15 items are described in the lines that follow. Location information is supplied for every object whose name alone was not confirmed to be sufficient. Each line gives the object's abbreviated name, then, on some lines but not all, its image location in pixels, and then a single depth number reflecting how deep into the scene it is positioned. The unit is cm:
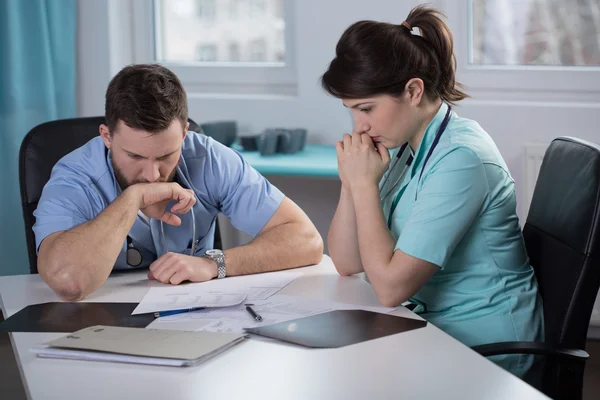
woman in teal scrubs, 230
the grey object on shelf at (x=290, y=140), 351
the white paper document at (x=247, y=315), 219
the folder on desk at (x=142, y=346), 204
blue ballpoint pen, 226
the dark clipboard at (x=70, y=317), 221
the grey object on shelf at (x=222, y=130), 357
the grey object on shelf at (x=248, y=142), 358
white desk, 194
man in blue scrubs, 246
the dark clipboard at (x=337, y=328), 212
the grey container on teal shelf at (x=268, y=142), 348
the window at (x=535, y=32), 348
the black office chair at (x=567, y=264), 219
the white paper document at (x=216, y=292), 230
